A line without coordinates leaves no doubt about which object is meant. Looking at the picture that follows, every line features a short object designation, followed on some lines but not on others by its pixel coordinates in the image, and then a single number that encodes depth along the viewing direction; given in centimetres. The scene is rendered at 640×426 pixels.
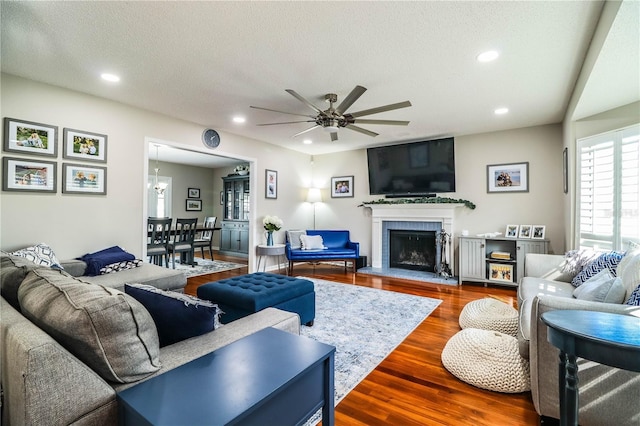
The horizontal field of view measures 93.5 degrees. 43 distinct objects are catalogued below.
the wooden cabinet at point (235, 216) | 806
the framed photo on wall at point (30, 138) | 302
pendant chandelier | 699
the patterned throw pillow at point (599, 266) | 240
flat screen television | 537
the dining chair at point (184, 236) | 568
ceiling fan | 294
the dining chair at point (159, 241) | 505
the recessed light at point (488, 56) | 256
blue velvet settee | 558
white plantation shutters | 278
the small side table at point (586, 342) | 105
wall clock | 481
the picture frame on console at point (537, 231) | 457
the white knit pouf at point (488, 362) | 197
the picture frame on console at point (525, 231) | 469
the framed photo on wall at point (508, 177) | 486
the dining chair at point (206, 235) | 658
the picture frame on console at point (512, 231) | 479
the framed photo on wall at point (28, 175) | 302
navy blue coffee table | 82
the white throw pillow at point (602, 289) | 179
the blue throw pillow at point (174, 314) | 133
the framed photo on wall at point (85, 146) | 341
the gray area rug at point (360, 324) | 228
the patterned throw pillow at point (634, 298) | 155
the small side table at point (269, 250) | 556
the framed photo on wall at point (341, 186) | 662
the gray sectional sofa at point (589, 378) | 144
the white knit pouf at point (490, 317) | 273
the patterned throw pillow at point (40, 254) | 280
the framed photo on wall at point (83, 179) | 341
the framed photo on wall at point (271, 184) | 586
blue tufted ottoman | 261
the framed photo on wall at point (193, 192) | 881
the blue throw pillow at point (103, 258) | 324
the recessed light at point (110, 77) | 302
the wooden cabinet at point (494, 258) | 446
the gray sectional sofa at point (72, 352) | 80
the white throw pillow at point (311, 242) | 592
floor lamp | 678
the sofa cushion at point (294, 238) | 598
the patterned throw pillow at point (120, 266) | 330
